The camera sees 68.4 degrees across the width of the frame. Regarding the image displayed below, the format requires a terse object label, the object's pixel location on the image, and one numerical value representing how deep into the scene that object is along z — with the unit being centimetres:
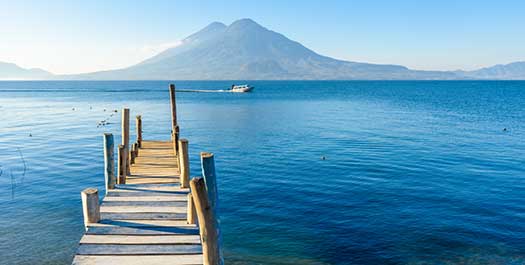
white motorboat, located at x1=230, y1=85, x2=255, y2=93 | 13940
